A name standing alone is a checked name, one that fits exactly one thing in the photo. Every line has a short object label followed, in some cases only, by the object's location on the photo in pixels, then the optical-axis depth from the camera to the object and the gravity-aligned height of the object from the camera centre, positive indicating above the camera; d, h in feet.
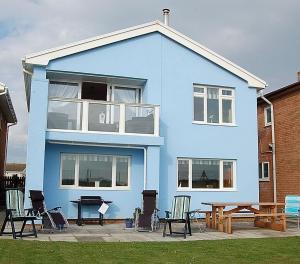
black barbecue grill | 46.93 -2.24
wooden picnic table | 42.42 -3.13
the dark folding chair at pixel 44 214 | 39.32 -2.94
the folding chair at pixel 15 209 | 34.96 -2.24
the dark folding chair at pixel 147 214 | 42.34 -3.10
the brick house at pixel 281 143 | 60.44 +6.22
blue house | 47.57 +7.18
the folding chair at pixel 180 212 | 38.75 -2.59
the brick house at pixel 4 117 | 61.36 +12.26
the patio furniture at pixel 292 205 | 47.32 -2.22
